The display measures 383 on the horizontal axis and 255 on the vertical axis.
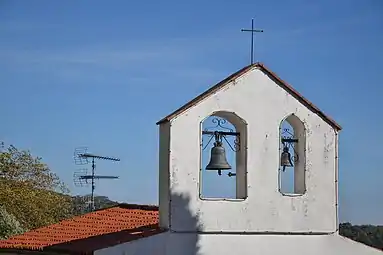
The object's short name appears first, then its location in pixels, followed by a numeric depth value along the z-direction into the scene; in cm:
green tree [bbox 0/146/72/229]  3403
